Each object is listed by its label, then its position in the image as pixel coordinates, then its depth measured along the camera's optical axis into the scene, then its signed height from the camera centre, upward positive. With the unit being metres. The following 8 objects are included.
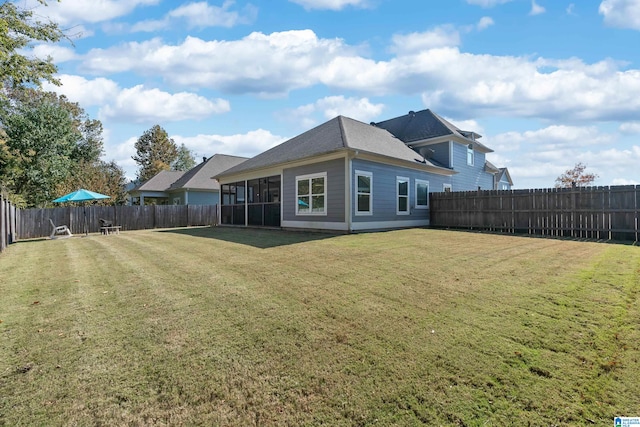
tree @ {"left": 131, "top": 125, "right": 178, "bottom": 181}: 42.41 +9.00
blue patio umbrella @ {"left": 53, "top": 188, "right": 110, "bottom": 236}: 15.02 +0.90
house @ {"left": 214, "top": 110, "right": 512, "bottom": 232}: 11.80 +1.55
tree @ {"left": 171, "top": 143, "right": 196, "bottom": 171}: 46.34 +8.27
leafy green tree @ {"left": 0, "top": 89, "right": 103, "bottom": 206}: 19.97 +4.50
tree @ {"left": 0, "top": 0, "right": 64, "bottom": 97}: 10.76 +6.46
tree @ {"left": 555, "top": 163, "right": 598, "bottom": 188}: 31.13 +3.01
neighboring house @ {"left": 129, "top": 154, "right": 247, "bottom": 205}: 23.39 +2.15
